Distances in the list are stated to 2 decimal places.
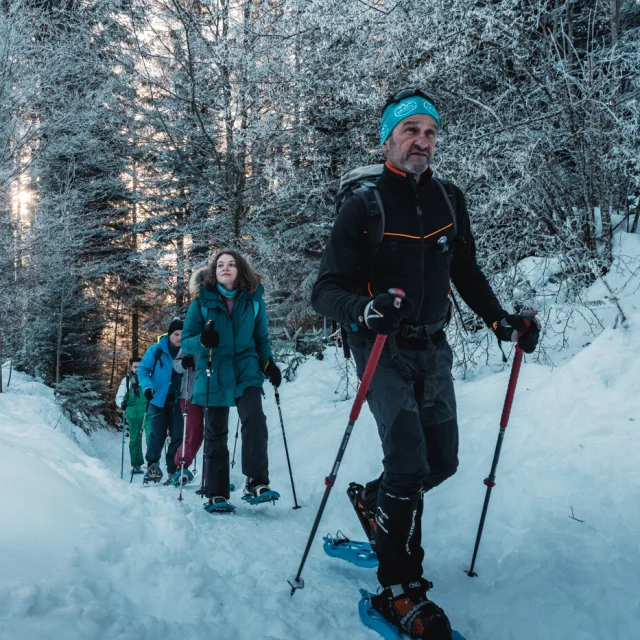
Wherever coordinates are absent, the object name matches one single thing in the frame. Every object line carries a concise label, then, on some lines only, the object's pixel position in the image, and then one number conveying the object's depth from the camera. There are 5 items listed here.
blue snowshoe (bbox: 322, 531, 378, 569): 3.33
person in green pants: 10.14
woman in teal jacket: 4.89
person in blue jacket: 7.83
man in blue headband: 2.63
